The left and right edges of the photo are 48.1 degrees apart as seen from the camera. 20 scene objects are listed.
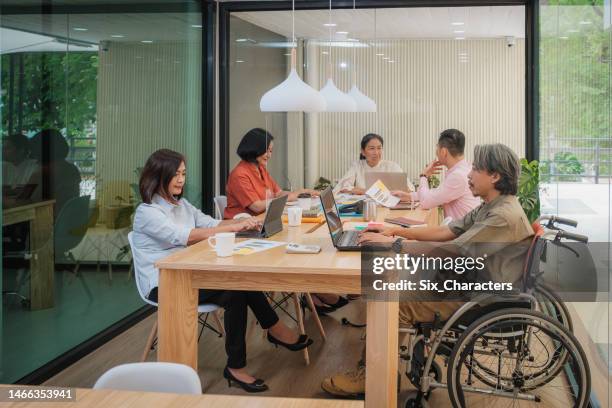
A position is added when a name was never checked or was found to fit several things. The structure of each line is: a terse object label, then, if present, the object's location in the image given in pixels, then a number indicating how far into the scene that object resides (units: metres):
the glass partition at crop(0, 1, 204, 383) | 3.42
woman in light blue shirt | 3.43
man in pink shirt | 4.48
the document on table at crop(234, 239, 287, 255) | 3.16
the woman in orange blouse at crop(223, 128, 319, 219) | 4.77
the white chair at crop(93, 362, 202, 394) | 1.77
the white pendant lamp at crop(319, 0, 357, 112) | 4.82
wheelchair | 2.85
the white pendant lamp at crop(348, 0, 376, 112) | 5.72
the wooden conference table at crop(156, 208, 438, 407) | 2.84
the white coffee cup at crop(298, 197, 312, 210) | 4.53
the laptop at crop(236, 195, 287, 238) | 3.65
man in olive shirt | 3.05
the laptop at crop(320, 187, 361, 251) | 3.18
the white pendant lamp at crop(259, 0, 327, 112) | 3.92
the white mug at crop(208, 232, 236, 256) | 3.01
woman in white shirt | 6.09
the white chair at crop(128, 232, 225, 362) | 3.44
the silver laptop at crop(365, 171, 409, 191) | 5.91
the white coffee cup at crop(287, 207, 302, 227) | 3.98
